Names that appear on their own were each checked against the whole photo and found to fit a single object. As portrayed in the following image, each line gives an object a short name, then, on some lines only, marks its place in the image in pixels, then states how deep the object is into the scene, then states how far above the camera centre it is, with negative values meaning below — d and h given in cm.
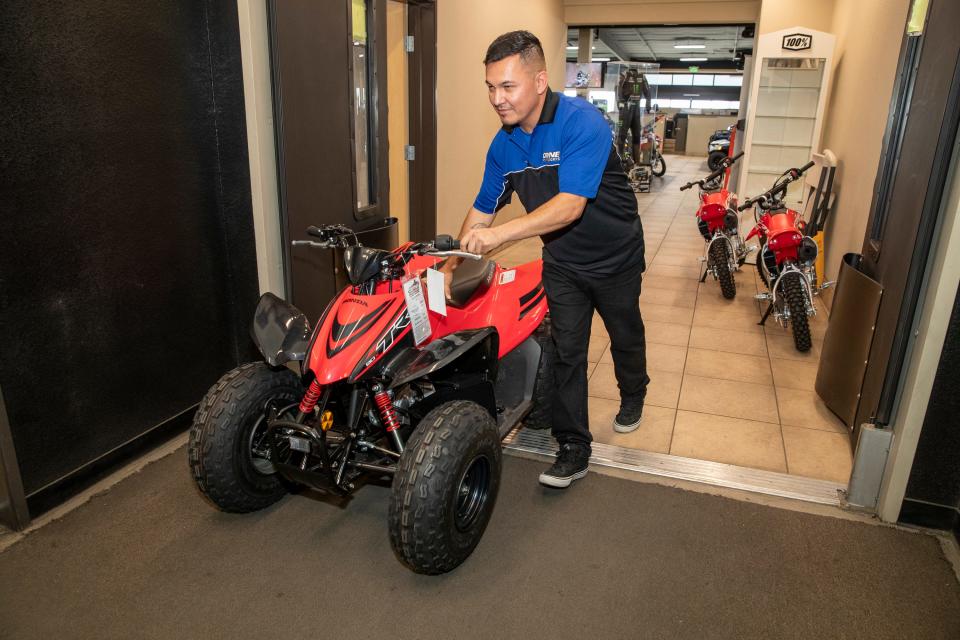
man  221 -30
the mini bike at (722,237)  548 -87
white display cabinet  654 +27
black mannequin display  1217 +45
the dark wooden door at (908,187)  222 -19
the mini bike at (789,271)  425 -88
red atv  198 -92
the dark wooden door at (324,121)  317 -2
